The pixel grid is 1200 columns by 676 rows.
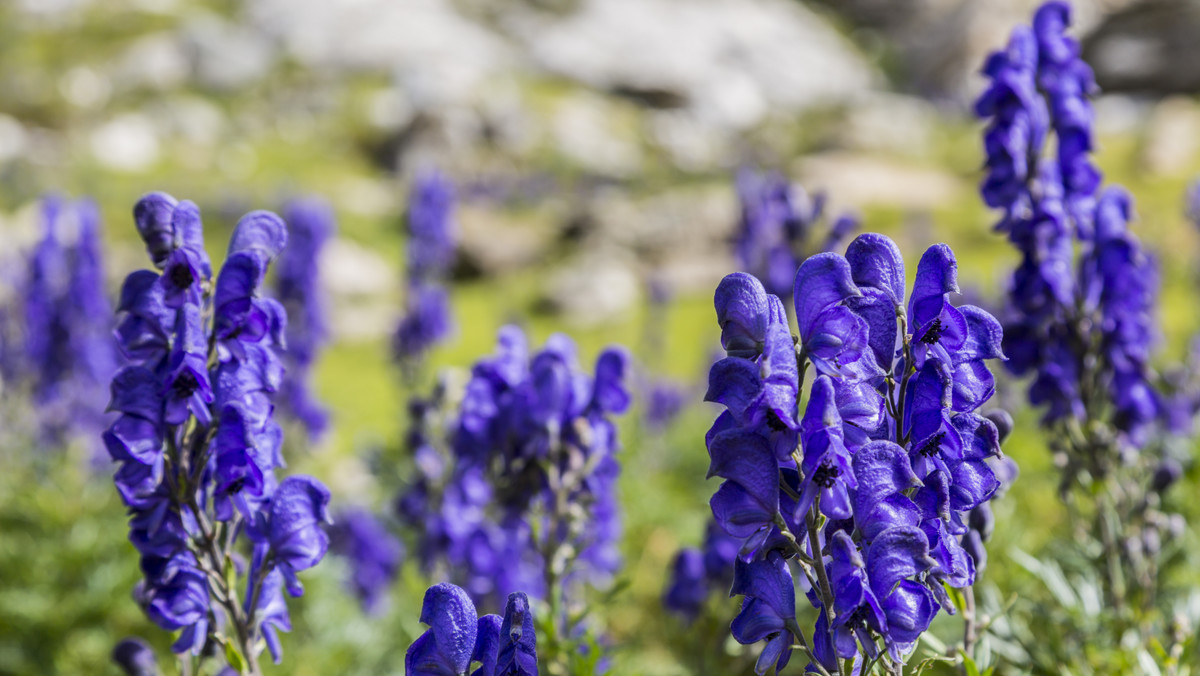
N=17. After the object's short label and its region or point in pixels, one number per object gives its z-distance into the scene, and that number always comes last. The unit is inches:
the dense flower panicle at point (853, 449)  59.3
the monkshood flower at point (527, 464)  123.0
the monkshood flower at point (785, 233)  170.7
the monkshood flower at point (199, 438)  81.7
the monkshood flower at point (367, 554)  219.8
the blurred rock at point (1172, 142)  926.4
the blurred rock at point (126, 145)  1334.9
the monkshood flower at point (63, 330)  241.4
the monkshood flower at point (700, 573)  137.1
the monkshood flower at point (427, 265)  257.4
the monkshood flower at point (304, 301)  248.7
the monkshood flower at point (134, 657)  102.0
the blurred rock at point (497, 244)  906.1
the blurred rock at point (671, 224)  866.1
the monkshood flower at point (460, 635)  60.8
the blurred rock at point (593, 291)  713.6
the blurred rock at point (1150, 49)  1472.7
